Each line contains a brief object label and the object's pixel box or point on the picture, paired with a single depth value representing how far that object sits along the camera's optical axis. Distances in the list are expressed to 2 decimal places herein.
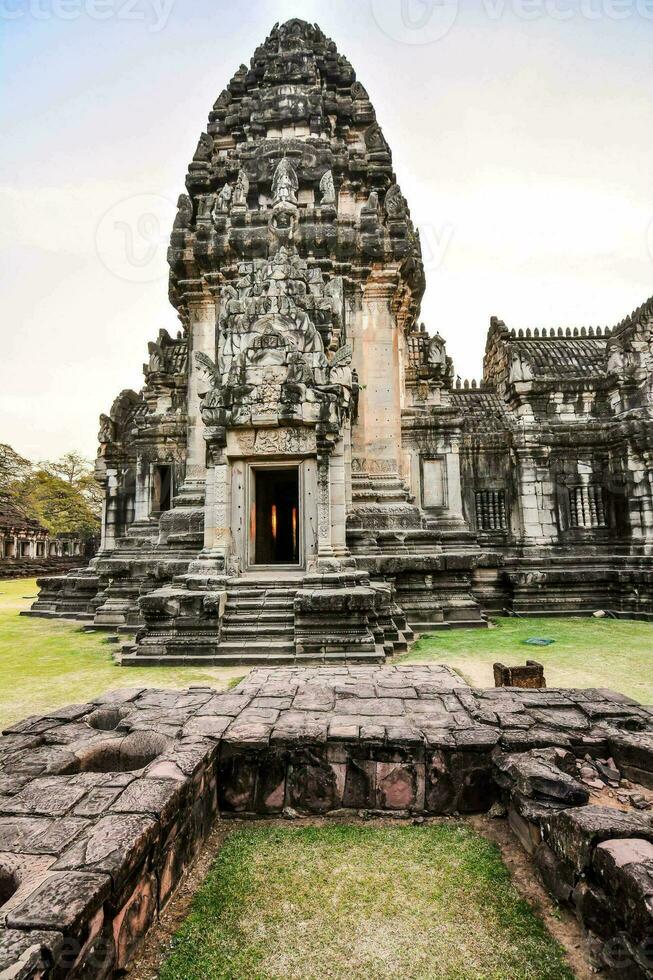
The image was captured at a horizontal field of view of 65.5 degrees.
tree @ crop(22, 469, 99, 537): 42.06
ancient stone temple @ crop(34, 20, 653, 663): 9.16
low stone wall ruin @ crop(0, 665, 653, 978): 2.20
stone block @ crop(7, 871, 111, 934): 1.92
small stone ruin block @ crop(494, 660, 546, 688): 5.99
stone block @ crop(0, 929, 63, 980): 1.71
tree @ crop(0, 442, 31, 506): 41.25
